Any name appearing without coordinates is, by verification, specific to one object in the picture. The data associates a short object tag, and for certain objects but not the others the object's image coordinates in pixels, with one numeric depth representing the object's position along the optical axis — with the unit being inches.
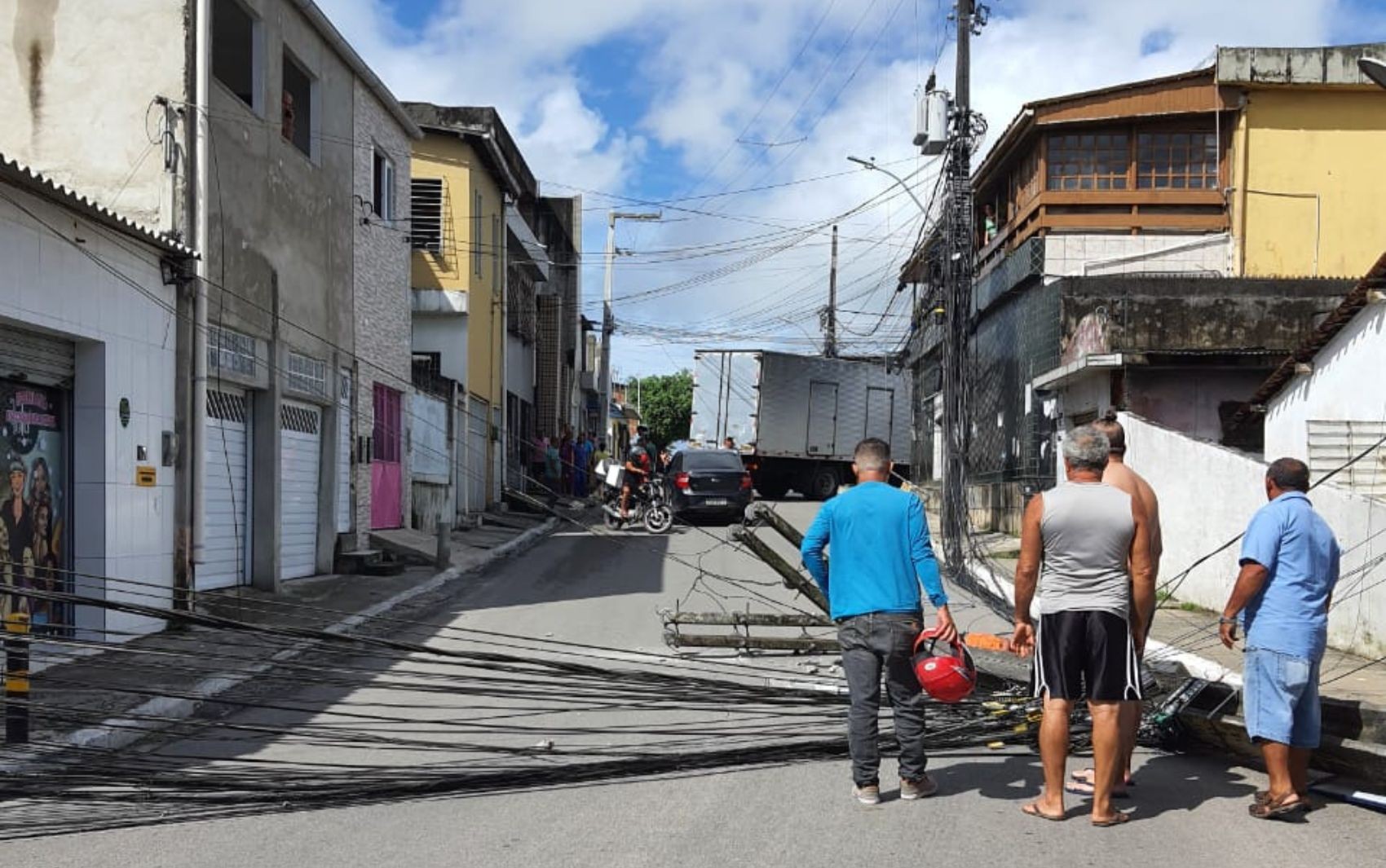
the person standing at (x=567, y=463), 1219.2
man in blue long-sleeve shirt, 221.6
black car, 987.9
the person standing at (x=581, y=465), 1207.6
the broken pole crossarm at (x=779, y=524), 306.5
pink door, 778.8
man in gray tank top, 209.6
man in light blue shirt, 216.1
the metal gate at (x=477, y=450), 1032.2
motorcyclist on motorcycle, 913.6
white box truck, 1305.4
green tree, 3449.8
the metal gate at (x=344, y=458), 669.3
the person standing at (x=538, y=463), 1297.7
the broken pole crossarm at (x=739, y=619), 360.5
